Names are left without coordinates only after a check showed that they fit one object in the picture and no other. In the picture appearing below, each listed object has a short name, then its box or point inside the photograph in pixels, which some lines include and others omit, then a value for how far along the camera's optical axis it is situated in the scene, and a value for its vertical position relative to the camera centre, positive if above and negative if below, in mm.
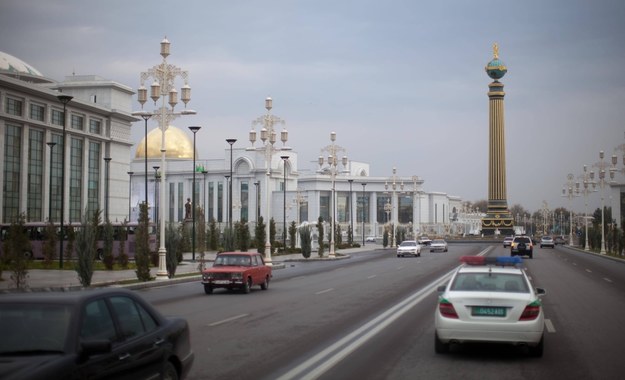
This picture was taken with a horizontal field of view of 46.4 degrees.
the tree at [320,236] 64938 -1172
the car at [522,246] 59072 -1845
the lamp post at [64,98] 36228 +6329
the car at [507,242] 92694 -2479
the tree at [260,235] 56409 -930
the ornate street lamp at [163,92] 33969 +6225
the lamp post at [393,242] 104312 -2711
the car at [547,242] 93625 -2403
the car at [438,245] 79000 -2379
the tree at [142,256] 32031 -1441
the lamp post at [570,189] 94375 +4626
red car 25688 -1768
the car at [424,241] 116312 -2848
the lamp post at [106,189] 92375 +4370
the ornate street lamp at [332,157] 63469 +5778
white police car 11188 -1385
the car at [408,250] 64688 -2378
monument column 140125 +12005
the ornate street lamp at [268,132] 48281 +6126
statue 62800 +1180
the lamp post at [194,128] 43812 +5714
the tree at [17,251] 26078 -1018
